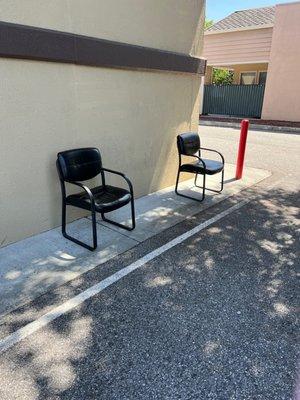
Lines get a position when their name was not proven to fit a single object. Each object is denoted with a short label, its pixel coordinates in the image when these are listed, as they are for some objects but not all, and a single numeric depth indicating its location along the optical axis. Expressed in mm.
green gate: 14812
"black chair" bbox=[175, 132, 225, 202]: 4801
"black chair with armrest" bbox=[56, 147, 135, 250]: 3354
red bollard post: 5836
